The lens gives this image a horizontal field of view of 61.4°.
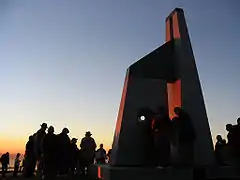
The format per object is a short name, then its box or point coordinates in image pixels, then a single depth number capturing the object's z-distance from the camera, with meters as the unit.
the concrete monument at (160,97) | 5.67
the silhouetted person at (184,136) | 5.24
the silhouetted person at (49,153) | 5.32
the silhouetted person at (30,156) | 6.17
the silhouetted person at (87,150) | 7.80
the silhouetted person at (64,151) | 5.50
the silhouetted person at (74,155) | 6.91
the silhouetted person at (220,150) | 6.36
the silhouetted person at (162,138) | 5.33
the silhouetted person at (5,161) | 10.01
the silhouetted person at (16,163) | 8.33
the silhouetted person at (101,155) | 8.51
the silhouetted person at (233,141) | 5.46
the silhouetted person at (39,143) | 5.66
